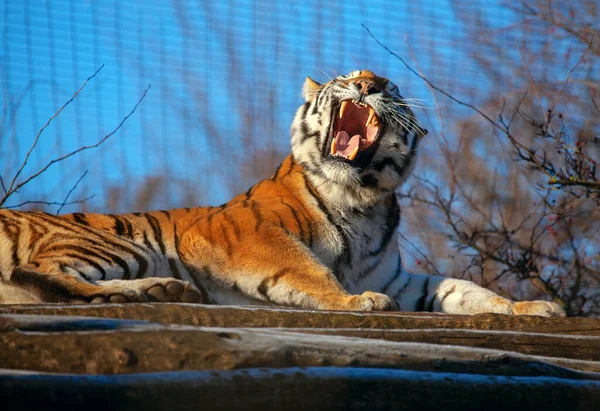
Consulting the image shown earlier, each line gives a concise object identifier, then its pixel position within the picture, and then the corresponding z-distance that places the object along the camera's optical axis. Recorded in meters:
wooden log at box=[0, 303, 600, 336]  17.92
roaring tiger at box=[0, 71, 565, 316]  18.68
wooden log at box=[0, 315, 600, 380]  15.02
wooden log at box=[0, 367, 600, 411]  14.00
